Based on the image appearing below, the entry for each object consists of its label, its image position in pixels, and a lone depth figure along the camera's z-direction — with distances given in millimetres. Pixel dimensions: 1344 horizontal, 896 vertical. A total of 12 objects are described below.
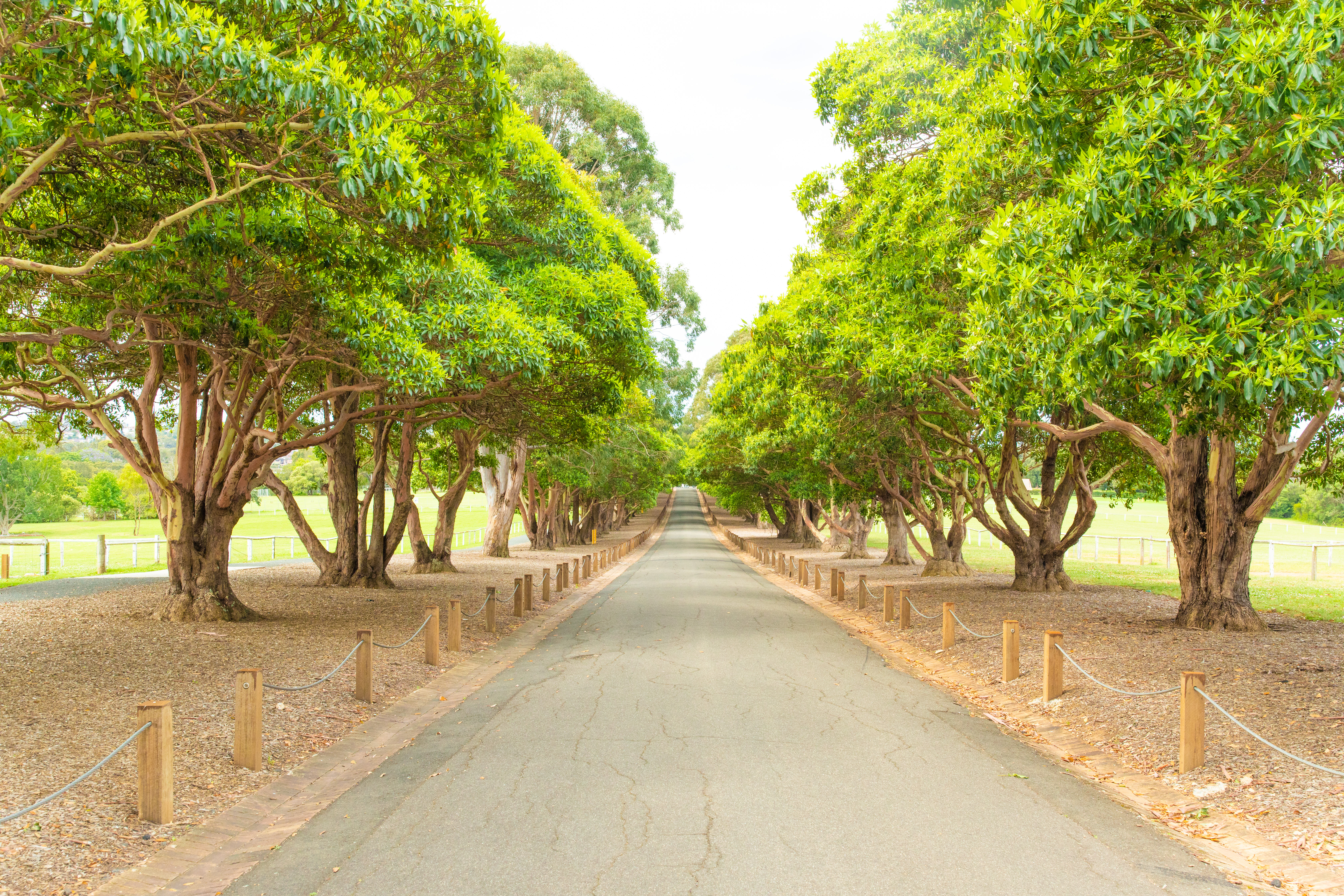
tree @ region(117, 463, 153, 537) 62344
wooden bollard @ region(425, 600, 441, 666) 11203
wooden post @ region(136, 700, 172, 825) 5410
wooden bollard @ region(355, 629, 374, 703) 9023
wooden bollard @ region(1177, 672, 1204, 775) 6605
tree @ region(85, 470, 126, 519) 78375
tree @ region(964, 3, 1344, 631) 6242
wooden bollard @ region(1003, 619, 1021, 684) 10227
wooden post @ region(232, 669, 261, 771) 6582
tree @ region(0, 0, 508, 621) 6977
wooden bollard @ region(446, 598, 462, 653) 12164
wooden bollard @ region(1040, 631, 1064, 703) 9086
